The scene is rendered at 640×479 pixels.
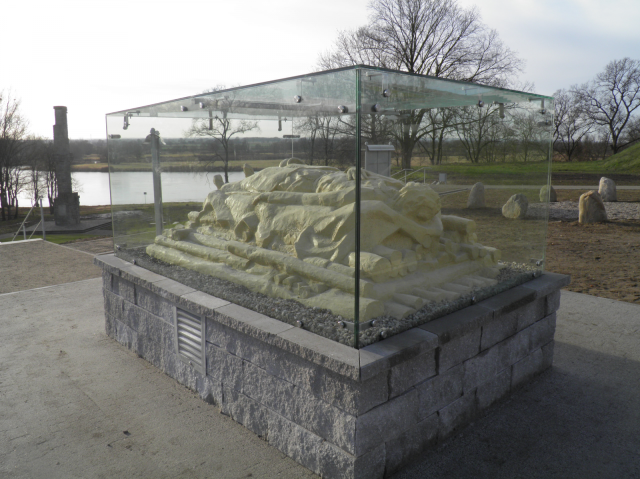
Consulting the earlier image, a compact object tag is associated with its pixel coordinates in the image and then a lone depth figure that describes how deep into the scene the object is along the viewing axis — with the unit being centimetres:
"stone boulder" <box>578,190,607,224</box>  1125
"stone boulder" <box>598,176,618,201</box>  1422
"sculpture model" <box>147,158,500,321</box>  282
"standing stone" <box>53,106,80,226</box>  1875
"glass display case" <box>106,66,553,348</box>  272
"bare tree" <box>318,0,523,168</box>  2055
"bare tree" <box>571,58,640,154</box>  2717
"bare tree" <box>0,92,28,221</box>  2167
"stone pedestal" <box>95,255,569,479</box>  248
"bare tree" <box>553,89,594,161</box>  2733
